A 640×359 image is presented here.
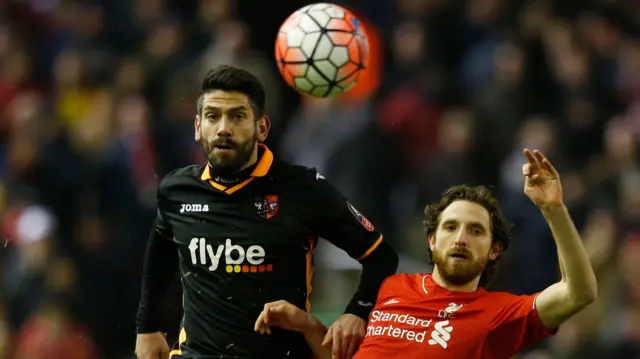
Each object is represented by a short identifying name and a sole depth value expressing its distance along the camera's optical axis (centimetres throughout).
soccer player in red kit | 1317
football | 1667
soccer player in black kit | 1386
